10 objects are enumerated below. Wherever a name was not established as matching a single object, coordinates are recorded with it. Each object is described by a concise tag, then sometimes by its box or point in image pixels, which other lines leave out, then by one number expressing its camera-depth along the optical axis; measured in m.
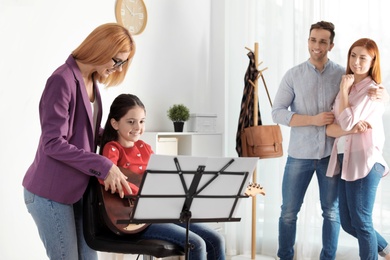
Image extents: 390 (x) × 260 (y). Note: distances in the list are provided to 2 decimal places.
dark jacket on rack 4.16
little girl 2.51
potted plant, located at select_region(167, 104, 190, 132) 4.29
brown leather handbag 3.97
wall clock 3.90
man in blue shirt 3.46
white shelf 4.34
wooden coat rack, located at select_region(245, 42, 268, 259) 4.16
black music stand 2.16
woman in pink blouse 3.22
